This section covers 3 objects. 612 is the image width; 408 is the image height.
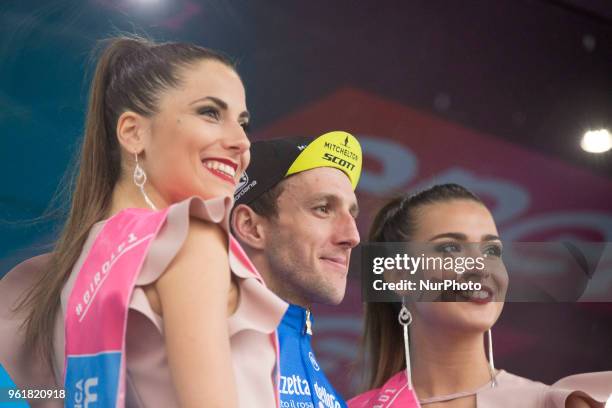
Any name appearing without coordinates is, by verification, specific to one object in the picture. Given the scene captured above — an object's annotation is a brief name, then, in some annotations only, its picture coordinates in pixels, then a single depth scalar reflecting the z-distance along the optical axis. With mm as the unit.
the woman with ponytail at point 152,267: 2699
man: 4684
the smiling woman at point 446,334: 4996
